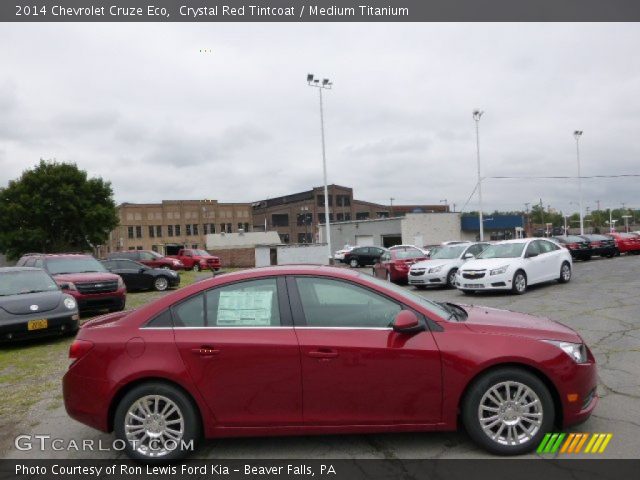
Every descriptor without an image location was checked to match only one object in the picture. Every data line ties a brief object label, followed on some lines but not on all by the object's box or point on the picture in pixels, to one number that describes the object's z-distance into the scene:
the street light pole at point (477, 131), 41.57
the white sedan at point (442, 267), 16.36
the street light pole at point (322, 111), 36.62
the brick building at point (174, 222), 88.25
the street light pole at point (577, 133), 47.41
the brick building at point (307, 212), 94.31
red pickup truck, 36.00
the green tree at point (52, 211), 44.56
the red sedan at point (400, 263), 19.48
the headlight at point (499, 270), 13.41
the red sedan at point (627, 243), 30.19
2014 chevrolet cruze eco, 3.90
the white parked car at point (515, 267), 13.44
